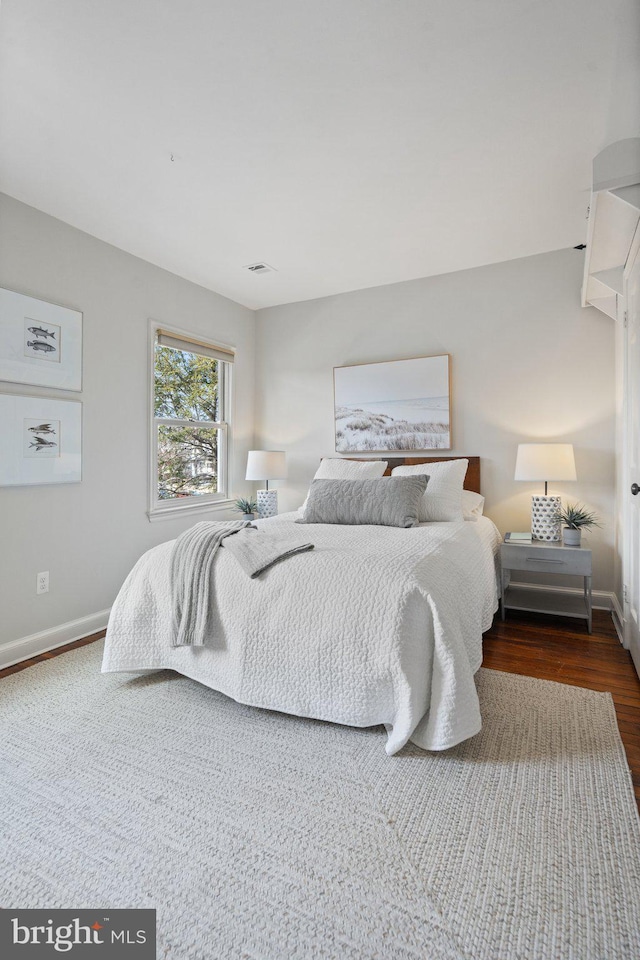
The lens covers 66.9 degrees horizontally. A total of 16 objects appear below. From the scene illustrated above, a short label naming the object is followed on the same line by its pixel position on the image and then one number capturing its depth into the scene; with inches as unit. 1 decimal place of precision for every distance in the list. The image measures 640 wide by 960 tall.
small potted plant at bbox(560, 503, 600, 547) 121.3
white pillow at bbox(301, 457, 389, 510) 143.1
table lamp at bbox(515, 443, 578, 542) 124.1
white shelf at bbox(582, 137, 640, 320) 75.5
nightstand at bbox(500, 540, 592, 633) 117.3
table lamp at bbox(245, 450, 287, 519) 165.9
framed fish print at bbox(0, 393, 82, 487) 103.8
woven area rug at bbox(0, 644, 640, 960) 43.4
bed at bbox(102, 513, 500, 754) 67.7
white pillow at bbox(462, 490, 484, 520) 130.6
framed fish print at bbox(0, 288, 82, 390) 104.0
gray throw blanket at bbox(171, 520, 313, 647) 82.2
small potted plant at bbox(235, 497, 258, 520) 162.2
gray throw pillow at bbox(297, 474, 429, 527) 114.8
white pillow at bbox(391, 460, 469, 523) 123.9
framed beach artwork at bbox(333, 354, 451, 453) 153.4
